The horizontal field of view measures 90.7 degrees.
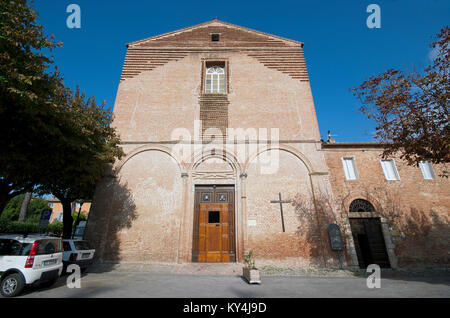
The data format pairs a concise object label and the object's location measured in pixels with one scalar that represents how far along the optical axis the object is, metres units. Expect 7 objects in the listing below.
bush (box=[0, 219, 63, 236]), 23.17
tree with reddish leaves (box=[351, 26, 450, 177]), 7.14
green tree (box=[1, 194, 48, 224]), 36.69
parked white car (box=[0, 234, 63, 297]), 5.55
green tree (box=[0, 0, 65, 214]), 5.57
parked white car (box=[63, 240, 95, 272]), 8.33
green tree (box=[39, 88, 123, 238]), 7.55
